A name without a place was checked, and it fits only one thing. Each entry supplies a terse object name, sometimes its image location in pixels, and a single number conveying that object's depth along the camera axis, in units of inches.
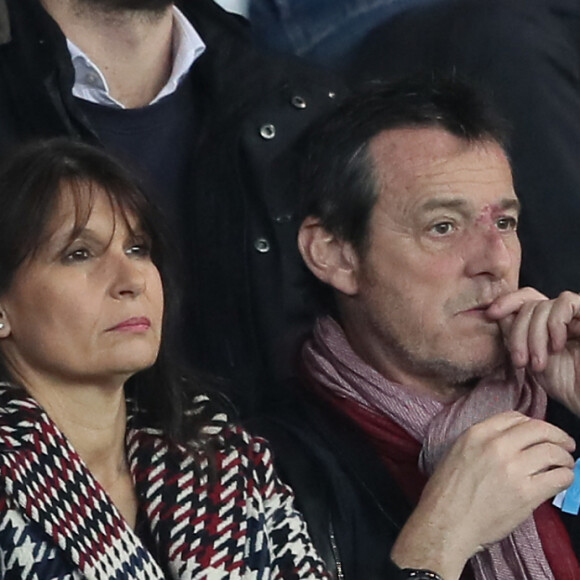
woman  355.2
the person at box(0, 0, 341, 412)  367.6
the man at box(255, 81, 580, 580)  361.3
